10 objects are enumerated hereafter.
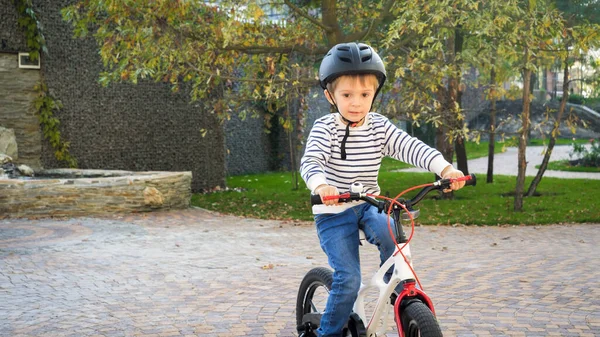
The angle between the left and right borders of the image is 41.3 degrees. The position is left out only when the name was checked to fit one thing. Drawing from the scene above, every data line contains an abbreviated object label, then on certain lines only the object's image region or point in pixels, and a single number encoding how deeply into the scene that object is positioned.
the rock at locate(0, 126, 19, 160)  15.21
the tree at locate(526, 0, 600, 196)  11.55
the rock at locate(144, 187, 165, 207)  12.88
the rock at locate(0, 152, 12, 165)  14.14
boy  3.85
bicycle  3.41
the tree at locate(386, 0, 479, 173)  10.96
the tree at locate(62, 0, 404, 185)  11.95
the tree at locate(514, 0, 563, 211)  11.40
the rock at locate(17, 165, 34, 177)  14.61
